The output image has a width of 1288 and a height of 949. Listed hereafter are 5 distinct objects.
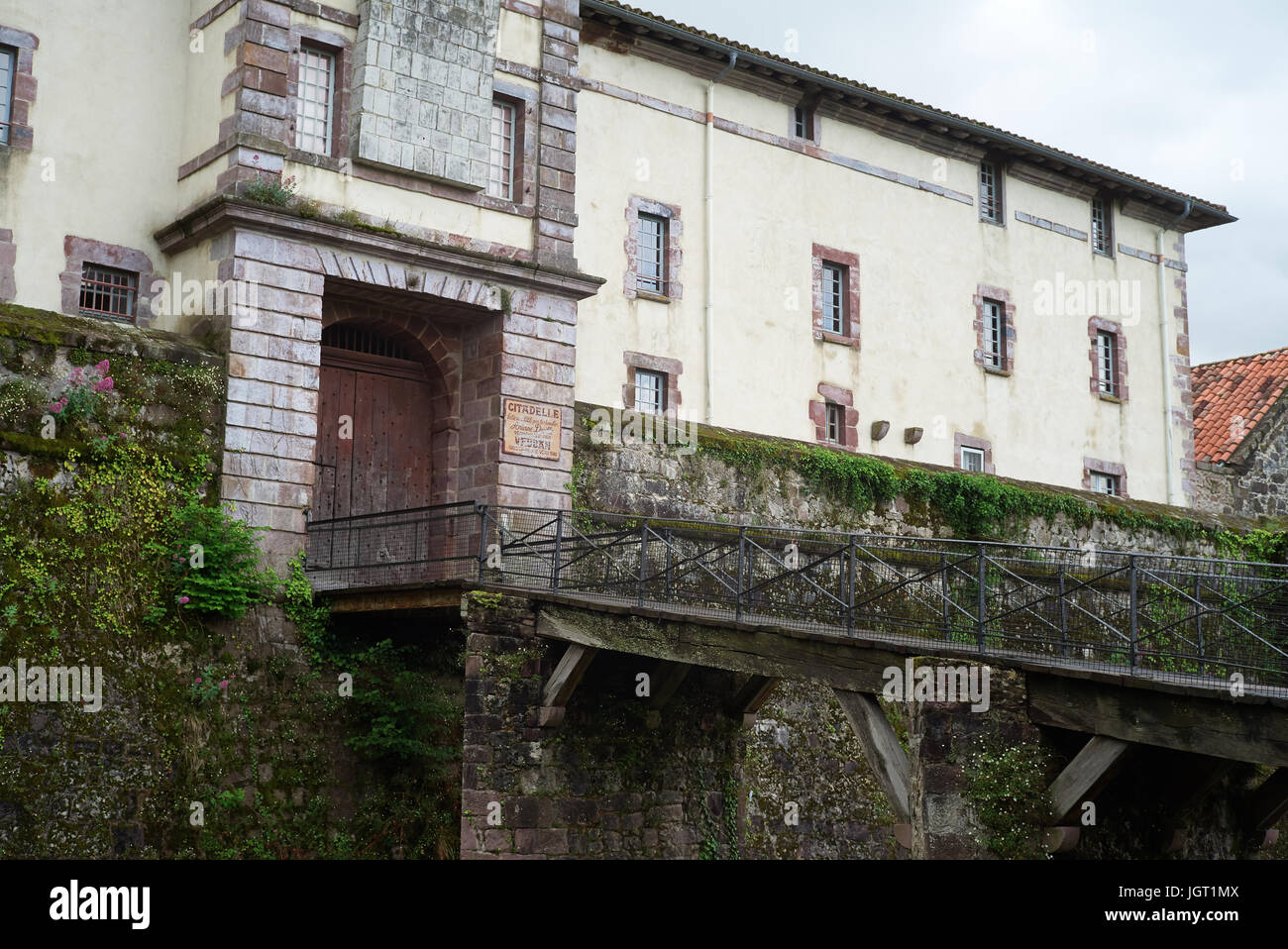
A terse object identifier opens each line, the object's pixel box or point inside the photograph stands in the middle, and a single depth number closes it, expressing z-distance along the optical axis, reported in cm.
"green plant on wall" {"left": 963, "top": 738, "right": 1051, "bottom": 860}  1179
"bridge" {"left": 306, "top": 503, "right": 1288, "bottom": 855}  1139
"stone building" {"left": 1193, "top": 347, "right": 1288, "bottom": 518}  2920
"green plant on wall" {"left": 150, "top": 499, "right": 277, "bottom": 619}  1548
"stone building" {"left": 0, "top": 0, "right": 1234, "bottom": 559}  1691
